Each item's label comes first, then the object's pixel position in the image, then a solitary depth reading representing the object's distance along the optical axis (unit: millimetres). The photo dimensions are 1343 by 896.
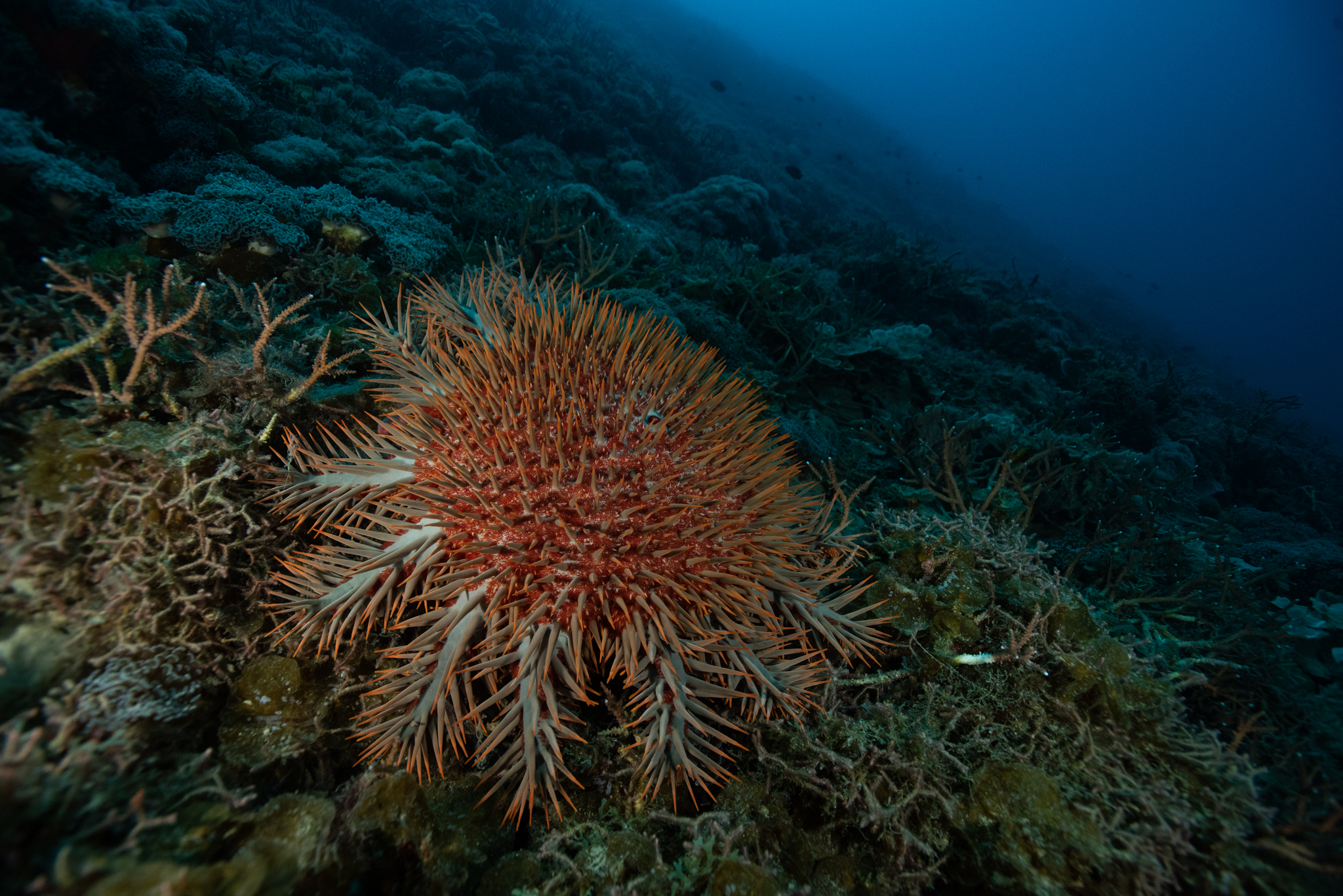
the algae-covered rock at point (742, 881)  248
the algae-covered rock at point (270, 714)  260
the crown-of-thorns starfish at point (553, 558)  259
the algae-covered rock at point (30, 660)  207
